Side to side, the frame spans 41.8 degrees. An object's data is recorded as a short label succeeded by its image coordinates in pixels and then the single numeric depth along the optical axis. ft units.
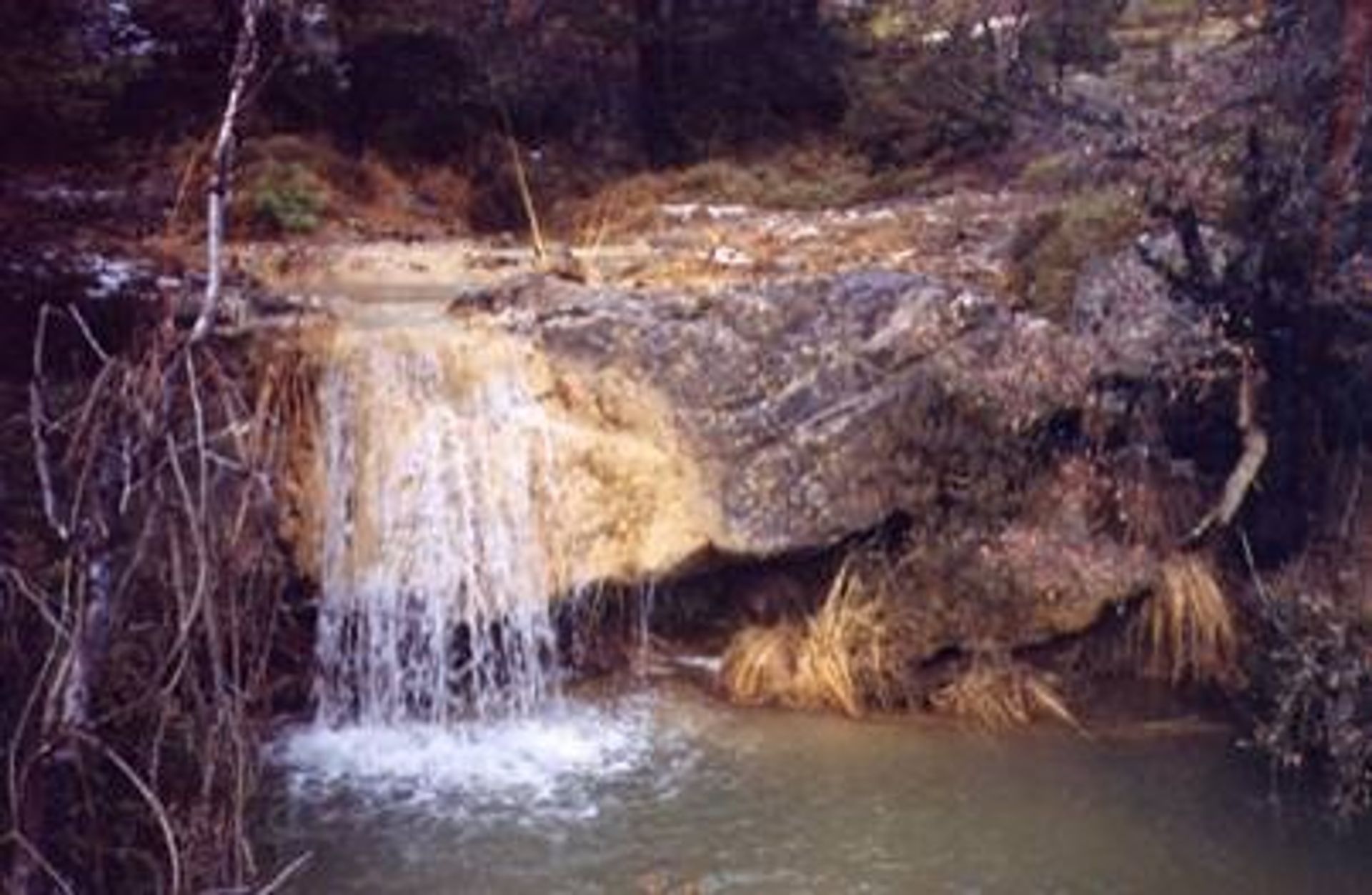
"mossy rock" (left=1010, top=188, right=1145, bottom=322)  35.29
